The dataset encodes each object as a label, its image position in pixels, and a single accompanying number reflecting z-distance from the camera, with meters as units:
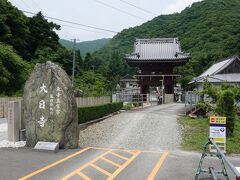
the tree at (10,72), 18.43
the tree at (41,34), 36.05
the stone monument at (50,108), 7.90
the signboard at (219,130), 7.36
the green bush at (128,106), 19.09
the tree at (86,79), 37.21
